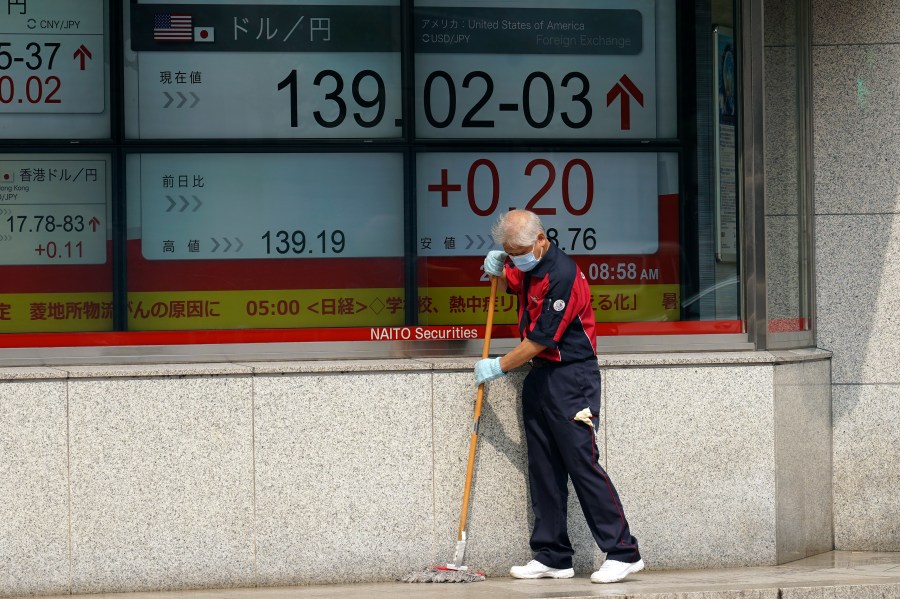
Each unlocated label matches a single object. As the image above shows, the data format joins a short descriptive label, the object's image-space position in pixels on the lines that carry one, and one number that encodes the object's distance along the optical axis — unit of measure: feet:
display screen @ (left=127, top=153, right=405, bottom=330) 48.06
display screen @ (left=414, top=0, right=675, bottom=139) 49.42
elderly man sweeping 44.34
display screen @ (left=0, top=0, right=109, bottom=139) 47.47
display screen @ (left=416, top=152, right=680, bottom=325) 49.49
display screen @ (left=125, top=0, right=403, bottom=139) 48.01
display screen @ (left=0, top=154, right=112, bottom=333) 47.39
